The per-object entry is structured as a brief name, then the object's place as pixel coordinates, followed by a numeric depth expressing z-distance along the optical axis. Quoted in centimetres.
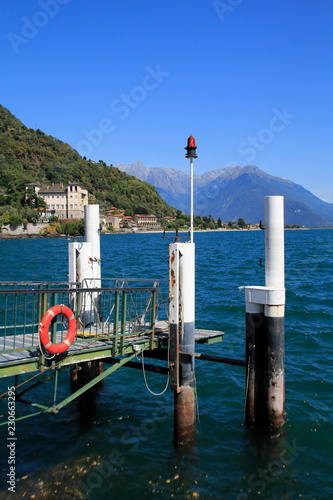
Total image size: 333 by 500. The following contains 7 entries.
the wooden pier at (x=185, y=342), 899
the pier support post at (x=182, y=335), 963
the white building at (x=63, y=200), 17625
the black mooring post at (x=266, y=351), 965
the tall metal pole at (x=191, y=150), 1030
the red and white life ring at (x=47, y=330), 812
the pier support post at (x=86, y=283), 1177
